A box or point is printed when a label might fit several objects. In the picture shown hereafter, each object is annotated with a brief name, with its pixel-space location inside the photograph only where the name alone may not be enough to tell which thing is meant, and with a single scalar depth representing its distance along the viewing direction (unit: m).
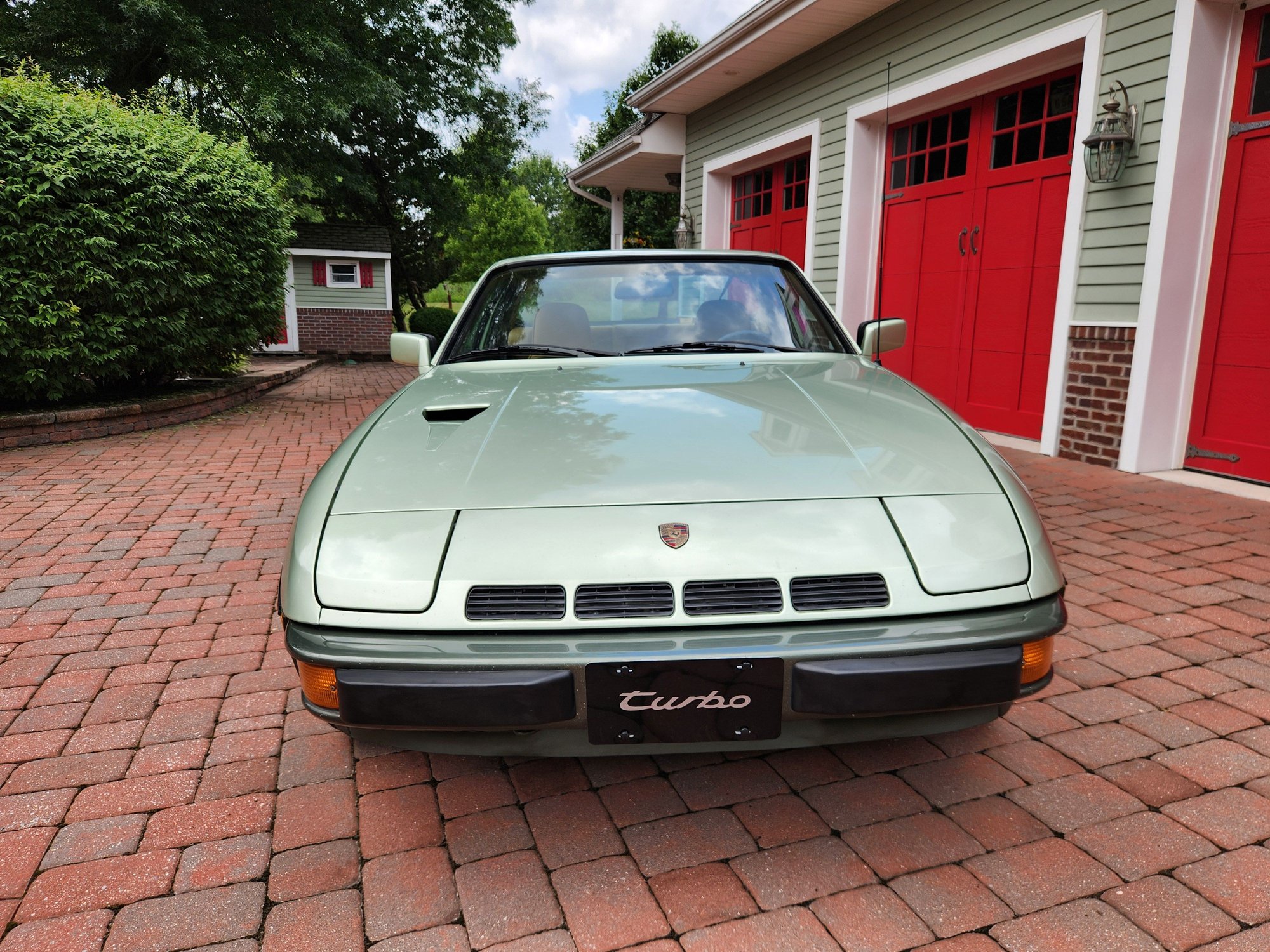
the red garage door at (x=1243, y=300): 4.54
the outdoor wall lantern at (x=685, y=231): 11.74
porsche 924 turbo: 1.47
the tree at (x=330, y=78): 15.05
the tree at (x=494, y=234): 45.31
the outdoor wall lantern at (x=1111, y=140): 4.94
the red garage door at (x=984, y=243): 5.88
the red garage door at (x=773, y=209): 9.25
